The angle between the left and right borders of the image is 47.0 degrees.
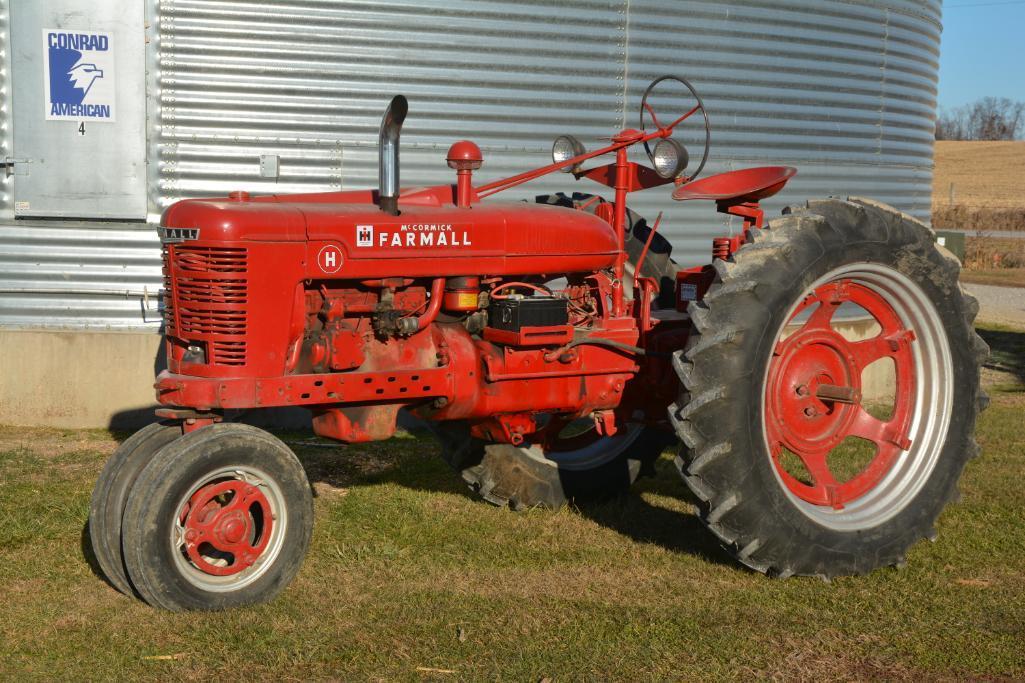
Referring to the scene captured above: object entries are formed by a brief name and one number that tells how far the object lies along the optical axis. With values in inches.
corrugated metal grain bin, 325.4
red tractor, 183.2
